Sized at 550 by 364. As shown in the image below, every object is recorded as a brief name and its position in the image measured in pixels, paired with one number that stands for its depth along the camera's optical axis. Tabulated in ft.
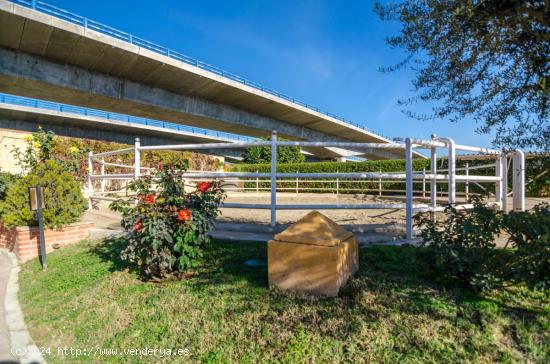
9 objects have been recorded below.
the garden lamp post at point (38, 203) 15.64
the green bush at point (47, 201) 17.71
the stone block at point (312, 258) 8.77
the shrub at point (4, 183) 22.09
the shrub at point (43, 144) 28.16
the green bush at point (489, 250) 7.50
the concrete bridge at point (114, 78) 40.81
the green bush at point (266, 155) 93.40
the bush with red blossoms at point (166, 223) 11.03
